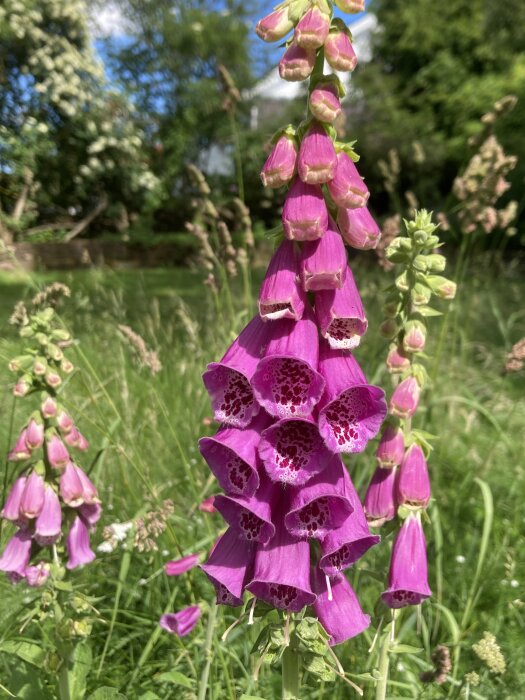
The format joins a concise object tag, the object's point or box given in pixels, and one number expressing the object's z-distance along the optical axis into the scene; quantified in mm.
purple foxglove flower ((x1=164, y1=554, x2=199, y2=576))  439
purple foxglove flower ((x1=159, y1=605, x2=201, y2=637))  414
